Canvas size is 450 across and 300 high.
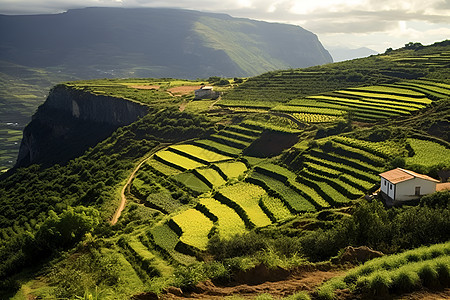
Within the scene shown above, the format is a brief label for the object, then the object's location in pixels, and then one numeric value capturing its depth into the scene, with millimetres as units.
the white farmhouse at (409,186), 43562
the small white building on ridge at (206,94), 121000
